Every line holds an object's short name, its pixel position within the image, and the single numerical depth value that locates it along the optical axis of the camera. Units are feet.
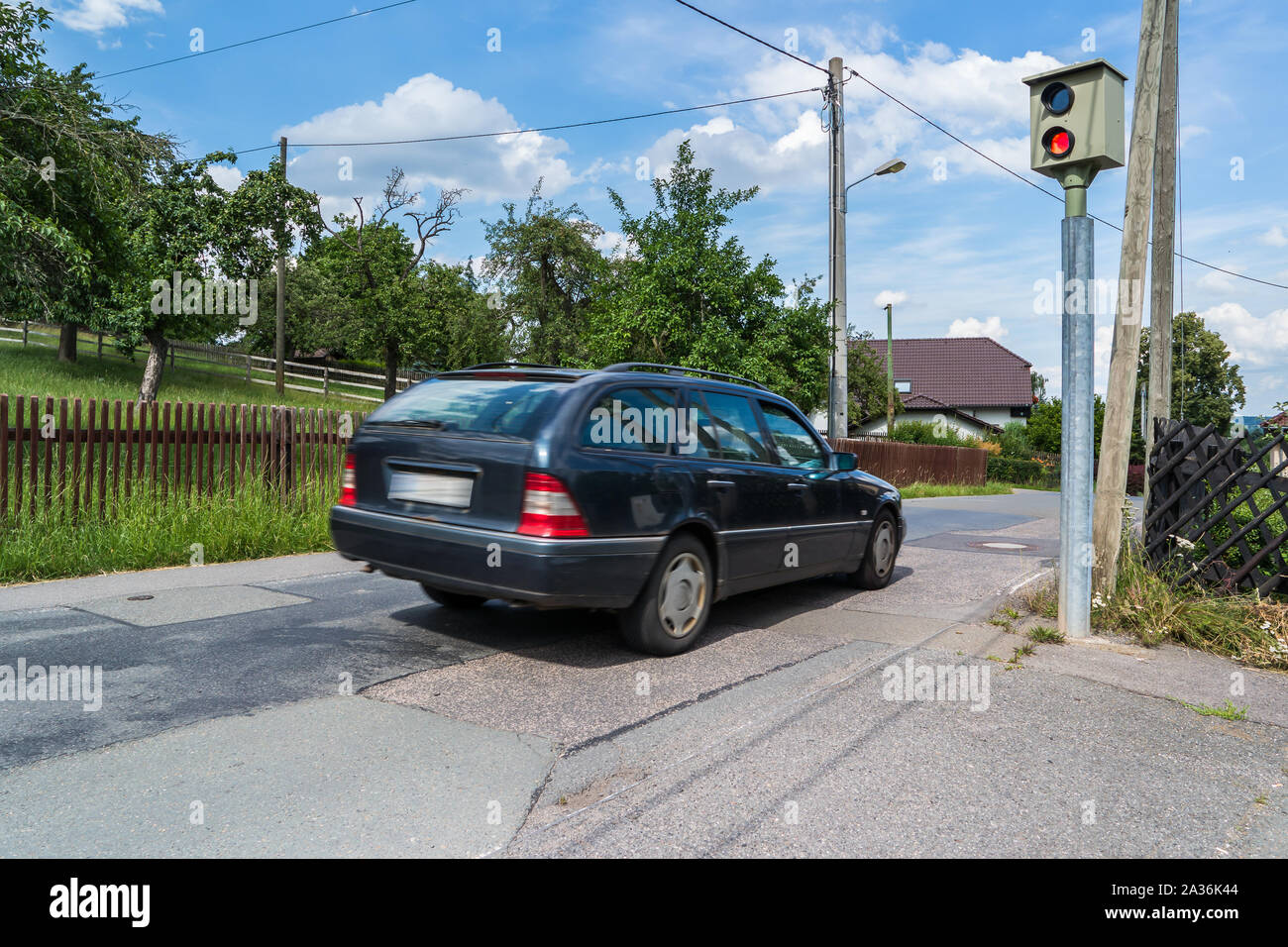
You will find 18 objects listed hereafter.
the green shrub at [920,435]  138.21
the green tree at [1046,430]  162.40
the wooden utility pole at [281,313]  93.89
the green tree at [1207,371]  183.42
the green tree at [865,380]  175.42
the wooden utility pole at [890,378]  133.49
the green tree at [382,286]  126.31
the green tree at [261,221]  80.33
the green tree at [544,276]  127.44
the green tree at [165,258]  76.28
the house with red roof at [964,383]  204.95
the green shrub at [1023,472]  138.51
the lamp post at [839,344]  61.11
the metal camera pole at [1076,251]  18.21
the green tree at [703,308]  73.87
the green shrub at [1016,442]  146.82
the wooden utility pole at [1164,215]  30.94
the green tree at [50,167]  50.47
